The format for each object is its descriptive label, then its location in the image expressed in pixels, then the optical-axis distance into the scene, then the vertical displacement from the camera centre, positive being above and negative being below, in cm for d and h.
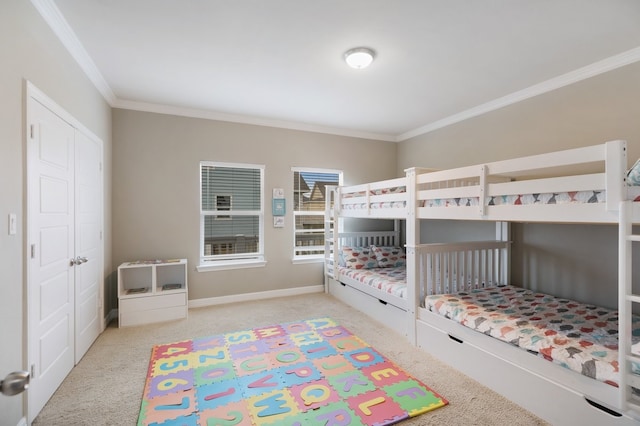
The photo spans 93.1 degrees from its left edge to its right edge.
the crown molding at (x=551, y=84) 253 +127
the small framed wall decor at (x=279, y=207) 446 +9
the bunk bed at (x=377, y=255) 315 -58
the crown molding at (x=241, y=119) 373 +132
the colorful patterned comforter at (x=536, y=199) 174 +9
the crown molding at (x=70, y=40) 195 +133
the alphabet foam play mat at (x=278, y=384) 190 -126
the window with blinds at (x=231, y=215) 418 -2
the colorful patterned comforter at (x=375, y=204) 329 +11
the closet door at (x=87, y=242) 261 -27
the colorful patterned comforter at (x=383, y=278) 324 -79
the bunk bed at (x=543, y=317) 158 -81
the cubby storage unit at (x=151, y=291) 340 -92
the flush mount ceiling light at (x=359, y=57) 247 +130
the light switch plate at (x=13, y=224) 165 -6
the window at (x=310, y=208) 475 +8
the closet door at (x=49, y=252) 187 -26
